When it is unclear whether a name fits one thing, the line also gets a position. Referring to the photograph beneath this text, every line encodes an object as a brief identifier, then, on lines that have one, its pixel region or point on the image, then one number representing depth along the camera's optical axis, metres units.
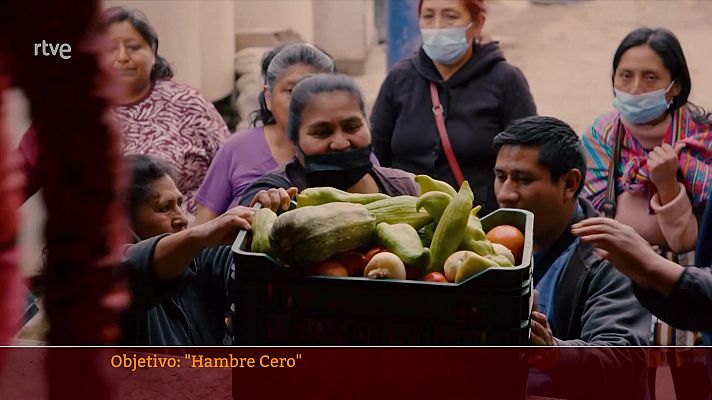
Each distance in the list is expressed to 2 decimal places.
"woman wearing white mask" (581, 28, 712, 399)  5.41
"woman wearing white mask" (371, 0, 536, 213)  5.57
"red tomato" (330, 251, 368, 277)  4.57
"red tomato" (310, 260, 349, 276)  4.54
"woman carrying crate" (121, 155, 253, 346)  4.89
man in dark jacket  4.92
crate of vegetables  4.49
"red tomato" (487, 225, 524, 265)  4.67
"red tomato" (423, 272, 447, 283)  4.53
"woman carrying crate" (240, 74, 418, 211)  5.13
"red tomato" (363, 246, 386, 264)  4.57
